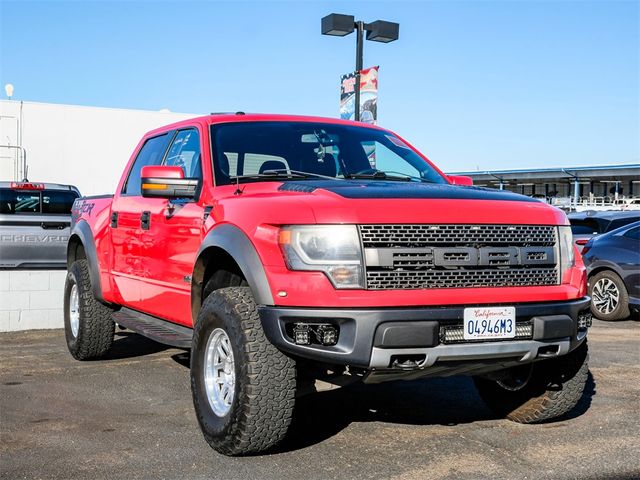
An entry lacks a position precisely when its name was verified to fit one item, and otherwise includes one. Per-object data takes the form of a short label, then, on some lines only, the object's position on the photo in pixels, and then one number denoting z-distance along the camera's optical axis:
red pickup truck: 4.13
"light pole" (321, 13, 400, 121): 15.34
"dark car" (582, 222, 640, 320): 10.94
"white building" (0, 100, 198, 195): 26.58
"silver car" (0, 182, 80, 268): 10.29
